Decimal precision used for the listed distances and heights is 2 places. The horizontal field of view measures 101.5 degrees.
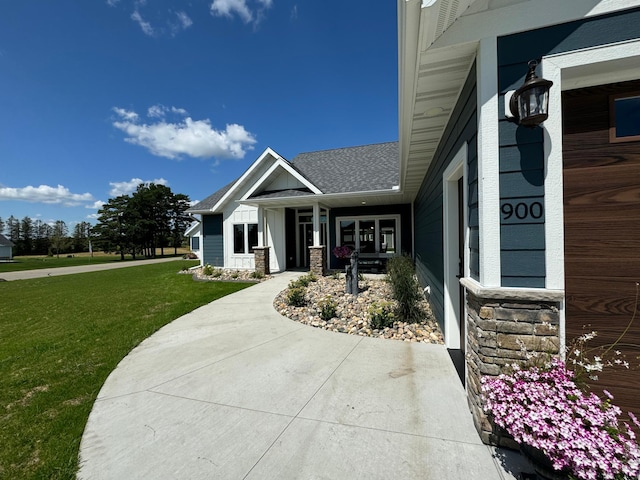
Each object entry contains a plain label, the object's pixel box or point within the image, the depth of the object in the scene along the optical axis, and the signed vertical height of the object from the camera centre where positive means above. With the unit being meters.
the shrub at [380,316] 4.46 -1.40
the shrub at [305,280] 7.16 -1.32
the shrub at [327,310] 5.02 -1.43
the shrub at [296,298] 5.98 -1.41
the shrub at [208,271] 11.32 -1.38
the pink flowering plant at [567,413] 1.42 -1.11
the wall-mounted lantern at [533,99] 1.74 +0.92
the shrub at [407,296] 4.75 -1.13
